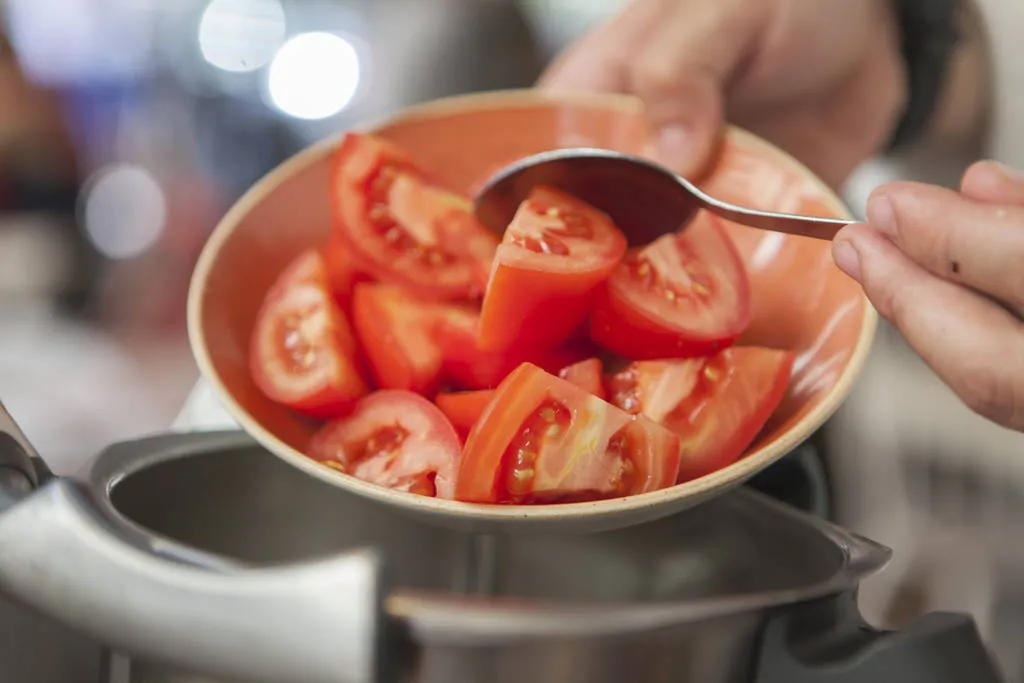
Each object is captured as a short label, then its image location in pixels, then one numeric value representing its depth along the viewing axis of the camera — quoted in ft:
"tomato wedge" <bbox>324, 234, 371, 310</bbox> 1.37
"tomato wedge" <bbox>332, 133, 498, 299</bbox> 1.34
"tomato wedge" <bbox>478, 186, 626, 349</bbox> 1.20
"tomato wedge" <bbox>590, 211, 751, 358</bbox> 1.24
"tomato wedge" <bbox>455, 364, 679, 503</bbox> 1.15
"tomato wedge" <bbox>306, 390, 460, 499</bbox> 1.19
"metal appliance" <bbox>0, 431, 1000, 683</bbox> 0.95
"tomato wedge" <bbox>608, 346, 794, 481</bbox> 1.20
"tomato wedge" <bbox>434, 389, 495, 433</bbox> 1.22
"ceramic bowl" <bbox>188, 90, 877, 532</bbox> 1.14
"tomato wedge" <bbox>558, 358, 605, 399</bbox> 1.22
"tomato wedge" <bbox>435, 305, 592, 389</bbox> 1.25
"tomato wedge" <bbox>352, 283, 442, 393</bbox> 1.27
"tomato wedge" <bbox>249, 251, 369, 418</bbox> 1.27
